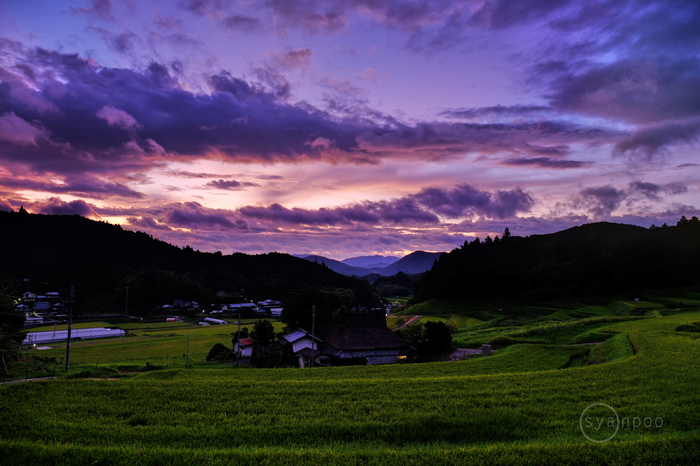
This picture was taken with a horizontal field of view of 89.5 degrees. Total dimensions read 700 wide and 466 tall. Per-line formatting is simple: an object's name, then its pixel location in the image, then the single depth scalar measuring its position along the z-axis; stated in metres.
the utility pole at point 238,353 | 36.77
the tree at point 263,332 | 38.09
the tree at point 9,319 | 28.58
